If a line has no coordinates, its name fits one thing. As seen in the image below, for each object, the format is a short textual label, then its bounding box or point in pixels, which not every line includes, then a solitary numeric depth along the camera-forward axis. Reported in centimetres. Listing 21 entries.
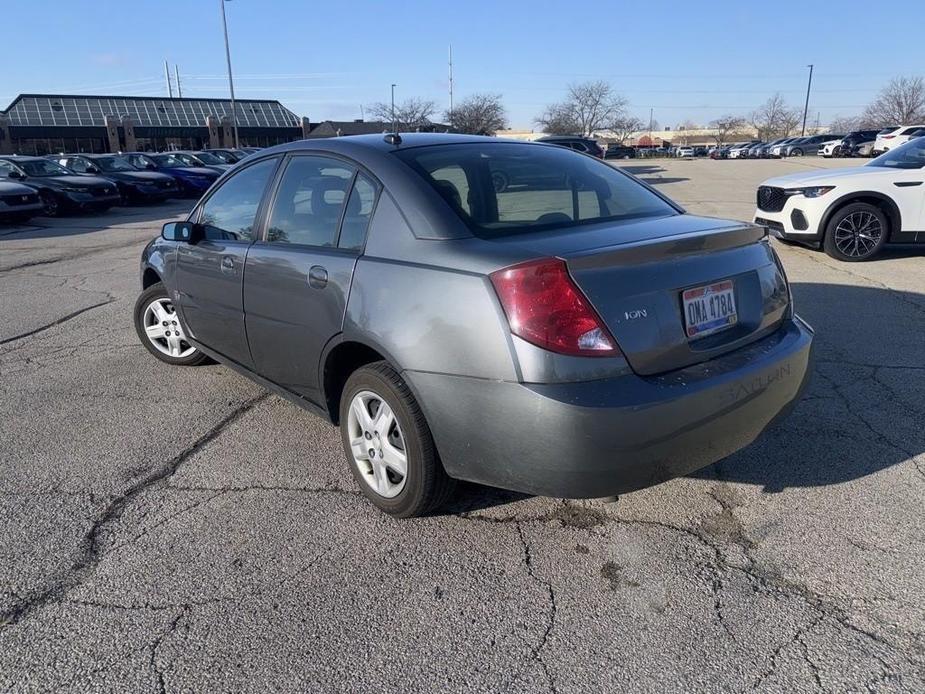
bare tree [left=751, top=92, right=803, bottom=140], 10056
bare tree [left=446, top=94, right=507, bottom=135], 6184
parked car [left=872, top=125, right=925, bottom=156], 3139
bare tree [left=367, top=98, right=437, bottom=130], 6378
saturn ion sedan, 242
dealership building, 5422
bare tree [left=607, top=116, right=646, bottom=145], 8298
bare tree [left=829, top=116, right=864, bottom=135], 9161
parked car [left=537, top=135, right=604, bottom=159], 2188
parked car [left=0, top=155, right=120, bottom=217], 1770
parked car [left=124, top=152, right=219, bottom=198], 2259
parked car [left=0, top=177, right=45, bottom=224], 1566
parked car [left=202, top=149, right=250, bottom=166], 2836
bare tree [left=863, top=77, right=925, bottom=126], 7125
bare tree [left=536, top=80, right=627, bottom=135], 7888
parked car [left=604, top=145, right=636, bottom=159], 5888
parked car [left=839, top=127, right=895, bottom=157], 4208
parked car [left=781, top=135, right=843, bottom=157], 5400
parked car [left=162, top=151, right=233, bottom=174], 2548
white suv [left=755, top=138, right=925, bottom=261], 835
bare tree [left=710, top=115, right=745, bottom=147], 10456
